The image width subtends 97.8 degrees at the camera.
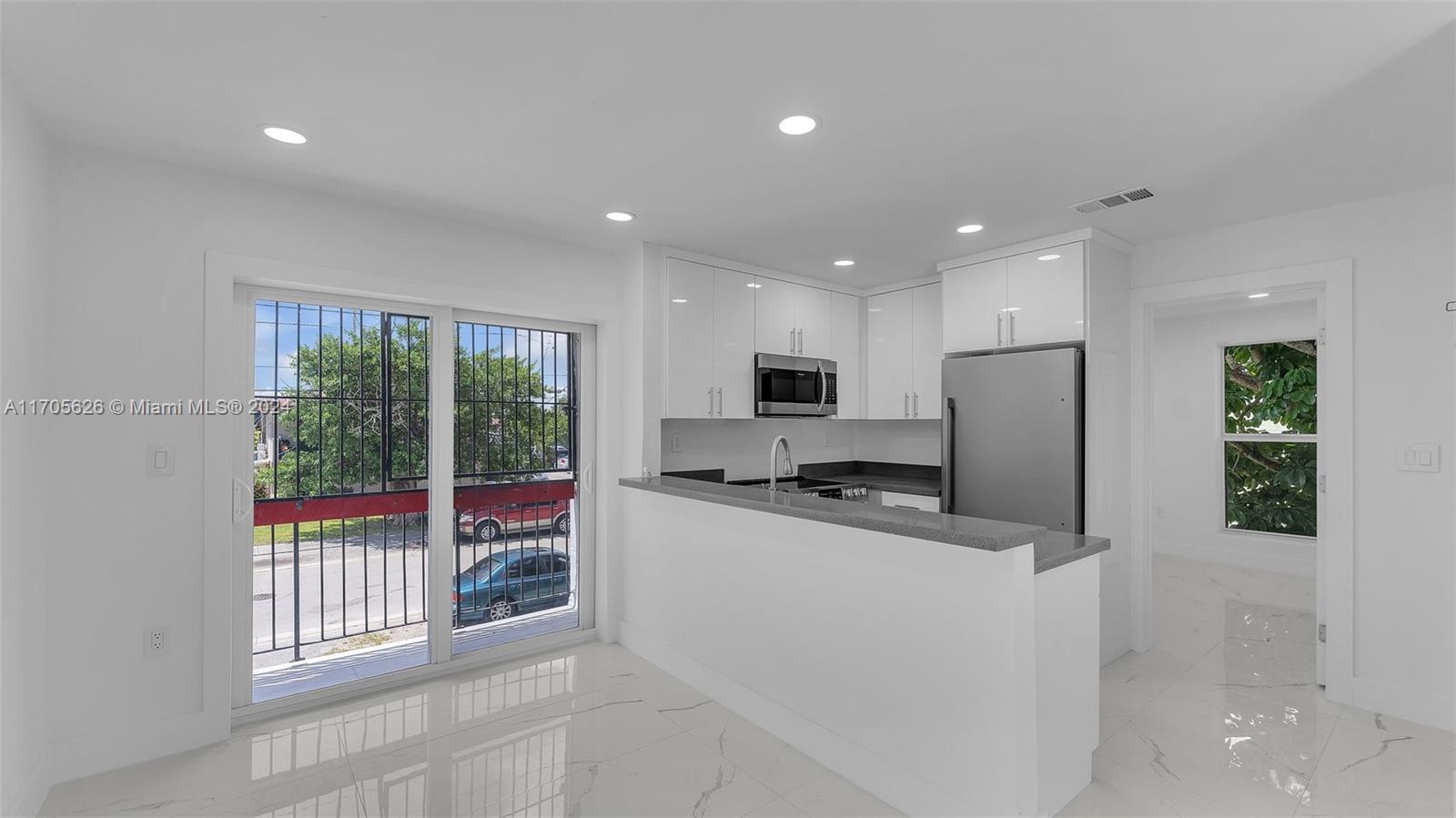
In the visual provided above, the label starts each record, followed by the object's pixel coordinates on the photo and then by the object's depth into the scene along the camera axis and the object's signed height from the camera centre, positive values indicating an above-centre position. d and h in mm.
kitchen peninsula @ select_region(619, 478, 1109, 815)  1938 -832
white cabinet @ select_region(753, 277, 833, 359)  4262 +650
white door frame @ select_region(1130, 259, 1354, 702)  3010 -194
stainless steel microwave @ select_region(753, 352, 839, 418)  4176 +173
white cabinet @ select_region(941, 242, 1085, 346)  3447 +651
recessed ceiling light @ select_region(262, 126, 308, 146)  2293 +1016
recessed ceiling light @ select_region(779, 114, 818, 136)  2191 +1009
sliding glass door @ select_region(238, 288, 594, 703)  2992 -392
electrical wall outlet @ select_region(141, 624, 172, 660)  2549 -933
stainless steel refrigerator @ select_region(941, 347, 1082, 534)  3365 -136
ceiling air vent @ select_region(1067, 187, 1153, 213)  2875 +990
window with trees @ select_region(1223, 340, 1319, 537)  5406 -211
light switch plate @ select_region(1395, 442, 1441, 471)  2797 -199
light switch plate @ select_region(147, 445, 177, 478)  2566 -202
